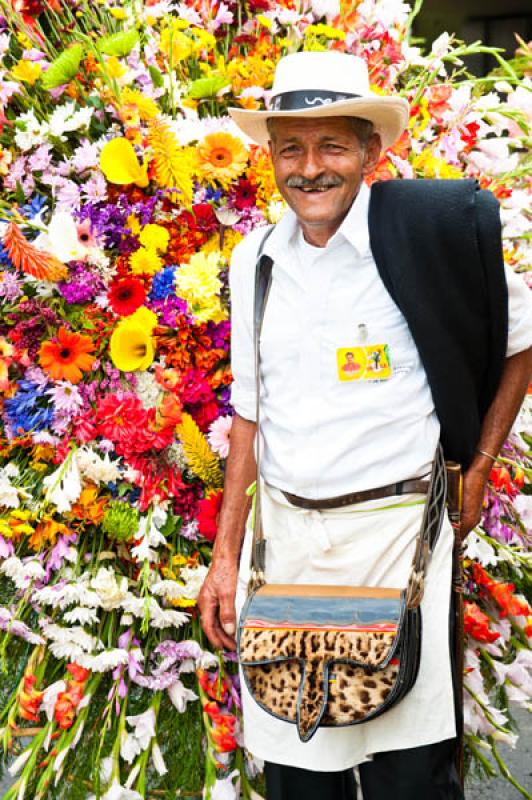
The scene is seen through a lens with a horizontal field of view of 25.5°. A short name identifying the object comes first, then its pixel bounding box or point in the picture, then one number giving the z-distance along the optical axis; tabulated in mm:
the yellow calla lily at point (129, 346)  2781
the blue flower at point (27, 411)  2861
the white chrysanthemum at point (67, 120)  2824
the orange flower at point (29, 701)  2756
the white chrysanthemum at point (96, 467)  2771
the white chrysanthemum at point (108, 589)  2725
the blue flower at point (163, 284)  2816
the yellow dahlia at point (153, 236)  2832
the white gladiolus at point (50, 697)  2760
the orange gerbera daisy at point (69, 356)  2818
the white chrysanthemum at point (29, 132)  2852
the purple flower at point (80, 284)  2828
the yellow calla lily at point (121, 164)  2807
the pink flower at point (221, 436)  2779
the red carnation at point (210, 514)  2781
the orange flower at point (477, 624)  2824
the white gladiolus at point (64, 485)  2730
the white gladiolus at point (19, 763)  2750
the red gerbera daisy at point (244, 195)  2871
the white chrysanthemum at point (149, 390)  2824
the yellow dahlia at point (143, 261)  2826
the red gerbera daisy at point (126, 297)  2822
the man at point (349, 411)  2230
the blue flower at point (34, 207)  2885
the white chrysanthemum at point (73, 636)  2748
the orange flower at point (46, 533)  2803
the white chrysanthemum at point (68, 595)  2727
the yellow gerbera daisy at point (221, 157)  2822
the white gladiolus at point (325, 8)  3047
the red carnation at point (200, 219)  2859
